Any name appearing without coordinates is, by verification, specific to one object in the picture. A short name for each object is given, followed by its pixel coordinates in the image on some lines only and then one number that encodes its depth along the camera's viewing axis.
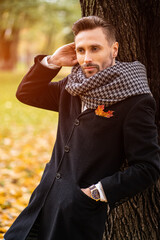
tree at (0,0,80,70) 20.86
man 2.21
